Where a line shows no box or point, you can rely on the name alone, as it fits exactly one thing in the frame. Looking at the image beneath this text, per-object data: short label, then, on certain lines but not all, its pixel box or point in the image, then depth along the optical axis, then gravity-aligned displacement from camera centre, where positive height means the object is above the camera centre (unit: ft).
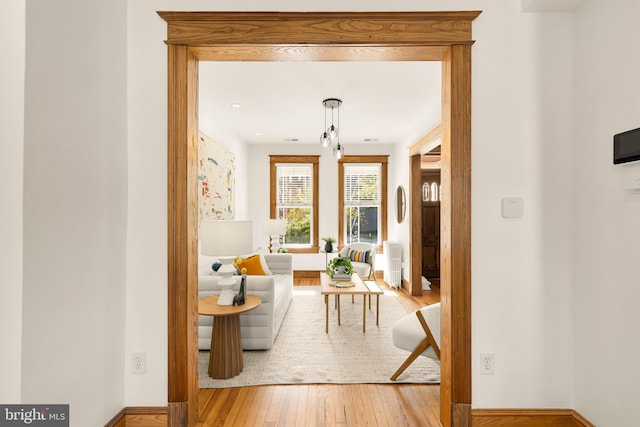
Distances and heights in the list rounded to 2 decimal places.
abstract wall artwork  13.51 +1.47
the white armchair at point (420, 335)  7.95 -3.15
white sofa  10.35 -3.35
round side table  8.81 -3.56
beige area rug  8.75 -4.42
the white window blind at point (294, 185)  22.93 +1.88
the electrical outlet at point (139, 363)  6.34 -2.92
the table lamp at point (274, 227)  18.60 -0.86
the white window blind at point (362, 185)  22.90 +1.88
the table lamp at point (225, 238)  8.05 -0.64
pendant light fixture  12.66 +3.18
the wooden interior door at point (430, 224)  22.72 -0.84
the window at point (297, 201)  22.79 +0.75
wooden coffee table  11.98 -2.95
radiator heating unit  19.70 -3.19
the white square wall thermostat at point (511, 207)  6.36 +0.09
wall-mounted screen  5.03 +1.04
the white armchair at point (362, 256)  18.93 -2.66
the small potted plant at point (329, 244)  20.66 -2.03
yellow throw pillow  13.33 -2.21
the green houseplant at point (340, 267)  13.94 -2.34
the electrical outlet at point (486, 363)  6.33 -2.92
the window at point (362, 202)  22.74 +0.69
